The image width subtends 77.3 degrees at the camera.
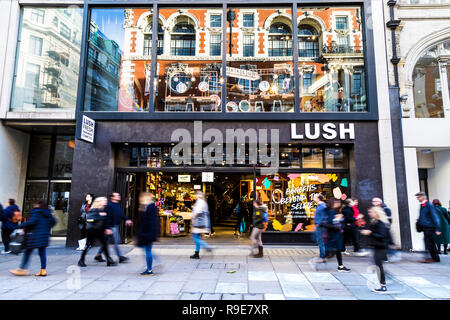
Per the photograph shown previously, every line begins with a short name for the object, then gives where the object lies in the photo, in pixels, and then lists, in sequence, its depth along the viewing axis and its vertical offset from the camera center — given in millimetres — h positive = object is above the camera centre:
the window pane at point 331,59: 11078 +5426
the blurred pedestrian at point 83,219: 9623 -929
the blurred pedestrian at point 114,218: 7758 -734
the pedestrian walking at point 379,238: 5402 -844
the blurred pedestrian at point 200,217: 8125 -707
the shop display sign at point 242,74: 11352 +4825
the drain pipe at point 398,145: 9914 +1800
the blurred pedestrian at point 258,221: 8461 -850
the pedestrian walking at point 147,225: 6305 -753
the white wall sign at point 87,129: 9725 +2205
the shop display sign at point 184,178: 12453 +653
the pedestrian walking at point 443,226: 9109 -1016
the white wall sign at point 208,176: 10984 +650
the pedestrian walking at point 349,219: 8609 -775
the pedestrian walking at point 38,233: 6277 -926
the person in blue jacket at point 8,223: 8930 -1038
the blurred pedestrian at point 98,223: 7148 -785
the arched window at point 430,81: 10922 +4442
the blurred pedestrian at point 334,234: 7008 -1002
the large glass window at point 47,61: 11280 +5335
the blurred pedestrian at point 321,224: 7355 -780
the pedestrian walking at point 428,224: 7828 -837
